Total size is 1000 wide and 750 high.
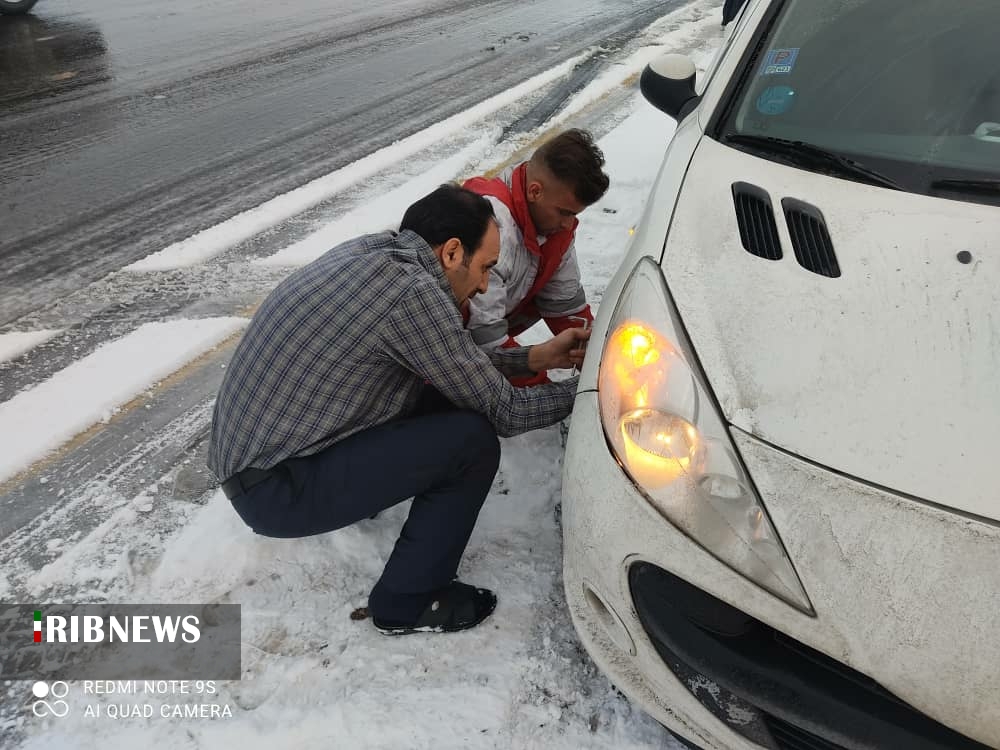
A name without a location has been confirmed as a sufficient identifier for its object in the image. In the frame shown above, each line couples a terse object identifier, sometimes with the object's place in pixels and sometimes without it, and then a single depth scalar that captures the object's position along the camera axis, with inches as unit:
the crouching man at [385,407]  72.7
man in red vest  97.5
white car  49.3
